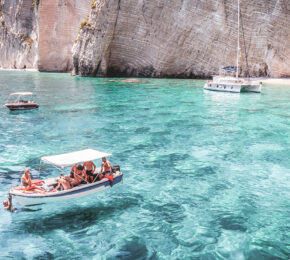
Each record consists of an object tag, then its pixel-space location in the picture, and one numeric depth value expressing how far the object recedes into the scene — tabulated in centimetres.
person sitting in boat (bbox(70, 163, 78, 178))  1257
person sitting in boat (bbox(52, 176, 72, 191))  1209
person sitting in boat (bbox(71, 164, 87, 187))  1232
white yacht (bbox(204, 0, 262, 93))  4612
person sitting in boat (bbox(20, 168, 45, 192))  1197
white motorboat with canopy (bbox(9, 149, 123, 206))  1159
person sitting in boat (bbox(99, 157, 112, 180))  1316
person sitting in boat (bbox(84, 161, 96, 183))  1277
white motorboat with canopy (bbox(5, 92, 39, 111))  3020
